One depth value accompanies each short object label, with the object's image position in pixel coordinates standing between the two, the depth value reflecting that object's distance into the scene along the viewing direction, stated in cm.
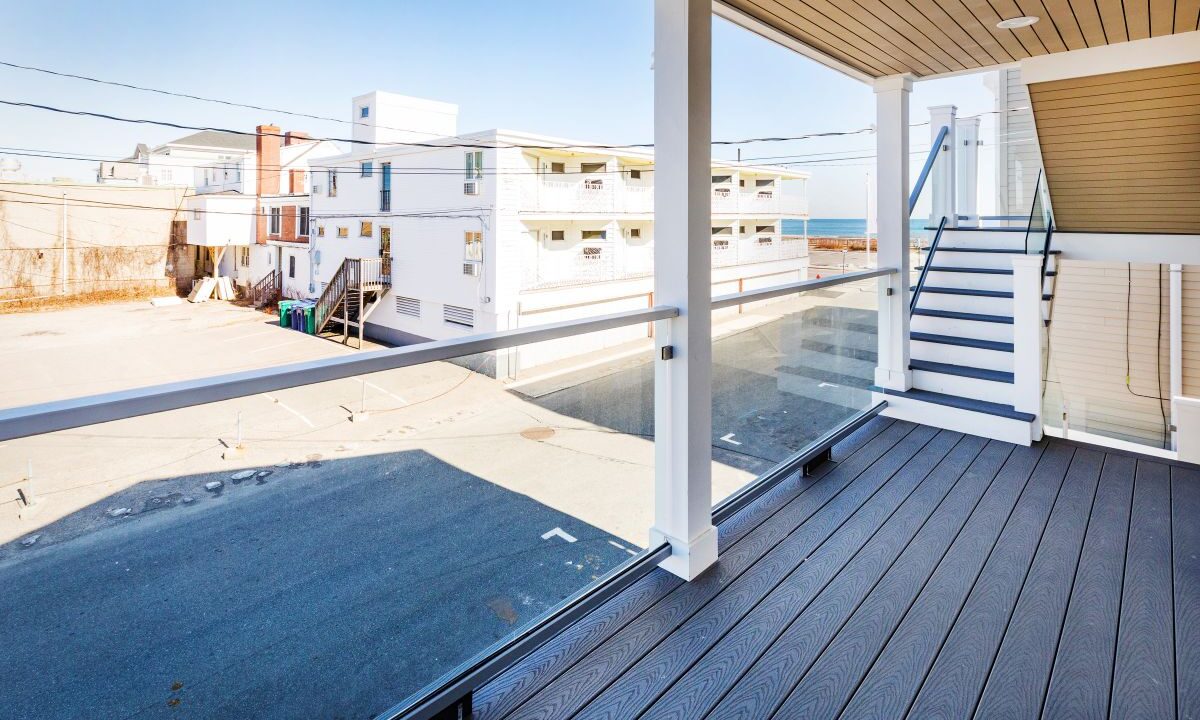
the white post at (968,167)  553
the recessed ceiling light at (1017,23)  270
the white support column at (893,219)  348
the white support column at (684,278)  181
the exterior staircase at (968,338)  335
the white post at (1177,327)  542
